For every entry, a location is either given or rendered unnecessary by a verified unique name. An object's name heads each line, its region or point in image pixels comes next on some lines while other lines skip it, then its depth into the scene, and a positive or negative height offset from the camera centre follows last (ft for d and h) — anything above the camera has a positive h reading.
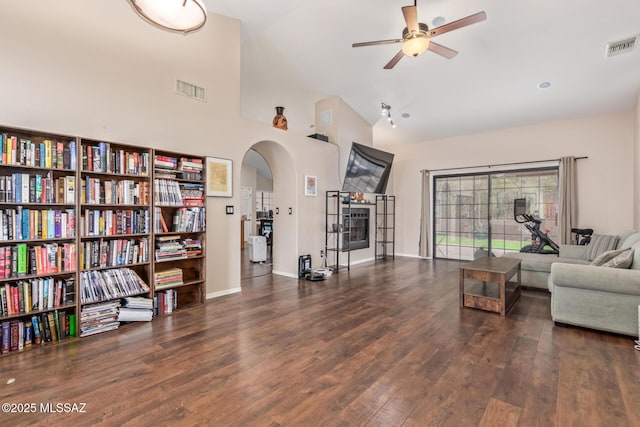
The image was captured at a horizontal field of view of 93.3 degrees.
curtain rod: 18.85 +3.39
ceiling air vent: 12.42 +7.01
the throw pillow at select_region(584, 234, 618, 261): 14.14 -1.57
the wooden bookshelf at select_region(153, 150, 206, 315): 11.25 -0.75
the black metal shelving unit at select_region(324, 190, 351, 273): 19.43 -0.94
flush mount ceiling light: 6.55 +4.49
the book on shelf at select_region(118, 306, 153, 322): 10.05 -3.51
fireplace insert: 21.24 -1.26
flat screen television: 19.48 +2.83
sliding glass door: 20.39 +0.22
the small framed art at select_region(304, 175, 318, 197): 18.12 +1.59
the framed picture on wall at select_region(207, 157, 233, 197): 13.08 +1.52
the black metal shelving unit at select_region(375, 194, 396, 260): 25.03 -1.25
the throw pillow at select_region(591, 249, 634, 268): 9.72 -1.57
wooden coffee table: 11.22 -3.11
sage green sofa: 9.02 -2.65
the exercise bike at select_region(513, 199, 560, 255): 17.86 -1.26
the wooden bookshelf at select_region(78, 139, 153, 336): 9.49 -0.52
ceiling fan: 9.65 +6.11
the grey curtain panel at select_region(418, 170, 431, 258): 24.41 -0.42
